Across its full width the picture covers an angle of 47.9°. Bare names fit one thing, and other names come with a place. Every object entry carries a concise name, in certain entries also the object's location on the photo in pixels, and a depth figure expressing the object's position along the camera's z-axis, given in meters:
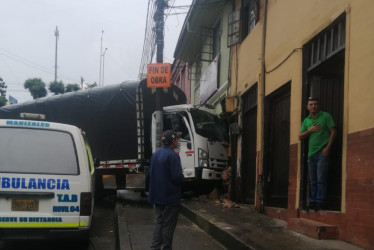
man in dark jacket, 4.91
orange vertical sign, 10.96
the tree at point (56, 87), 39.78
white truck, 10.70
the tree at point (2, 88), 42.76
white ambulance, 5.05
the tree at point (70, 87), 41.19
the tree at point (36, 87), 37.84
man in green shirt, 5.66
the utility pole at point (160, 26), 11.81
